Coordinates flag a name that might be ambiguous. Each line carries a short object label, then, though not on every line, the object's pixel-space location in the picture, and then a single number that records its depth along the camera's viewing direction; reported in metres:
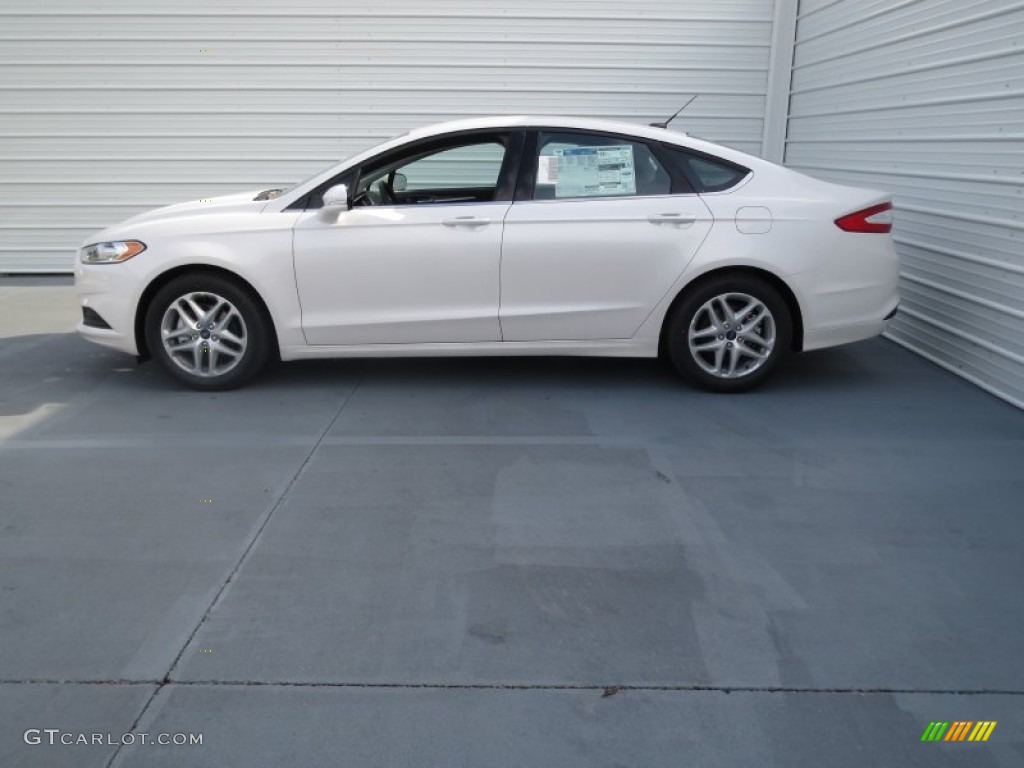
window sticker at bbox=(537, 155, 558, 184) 5.93
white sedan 5.79
